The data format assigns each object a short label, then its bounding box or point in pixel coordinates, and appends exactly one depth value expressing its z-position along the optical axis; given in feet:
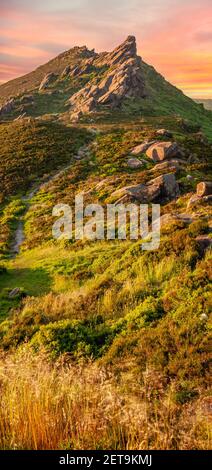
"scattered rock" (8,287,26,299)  54.54
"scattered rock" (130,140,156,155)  150.69
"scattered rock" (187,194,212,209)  71.61
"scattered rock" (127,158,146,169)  135.68
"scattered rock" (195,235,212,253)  47.29
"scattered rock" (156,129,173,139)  172.95
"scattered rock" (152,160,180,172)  119.14
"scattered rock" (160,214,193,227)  59.38
